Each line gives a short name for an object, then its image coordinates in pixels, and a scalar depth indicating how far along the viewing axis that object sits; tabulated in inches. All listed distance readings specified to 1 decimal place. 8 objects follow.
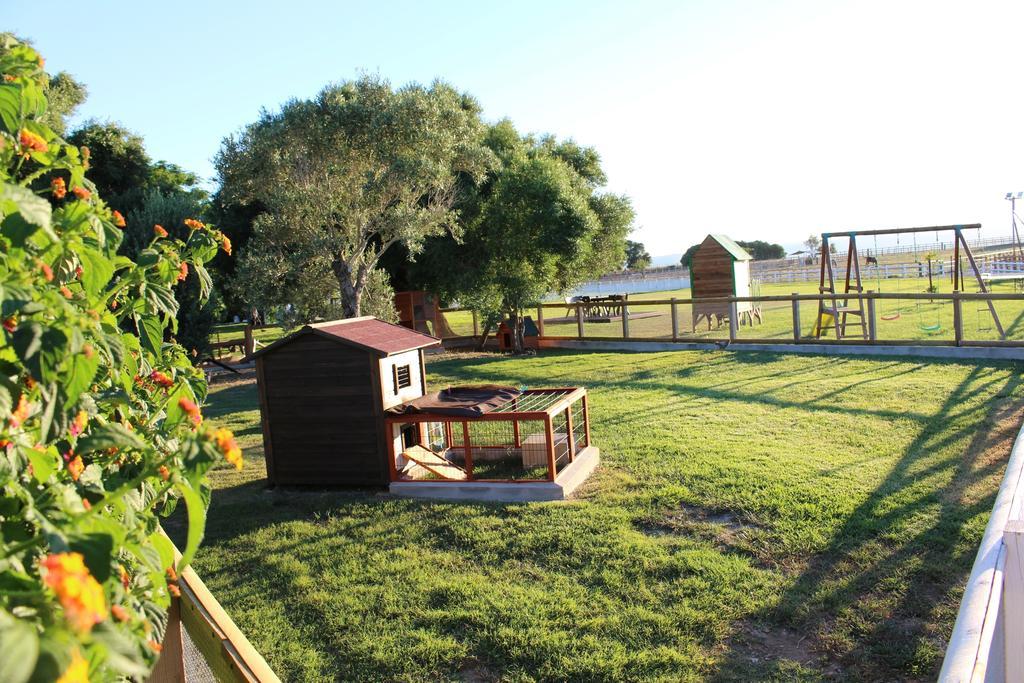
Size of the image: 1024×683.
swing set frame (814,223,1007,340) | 626.6
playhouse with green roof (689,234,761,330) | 992.9
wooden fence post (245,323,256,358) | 889.3
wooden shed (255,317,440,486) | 346.3
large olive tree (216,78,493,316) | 614.2
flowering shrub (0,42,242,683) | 42.8
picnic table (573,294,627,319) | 829.5
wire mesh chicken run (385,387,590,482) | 330.0
